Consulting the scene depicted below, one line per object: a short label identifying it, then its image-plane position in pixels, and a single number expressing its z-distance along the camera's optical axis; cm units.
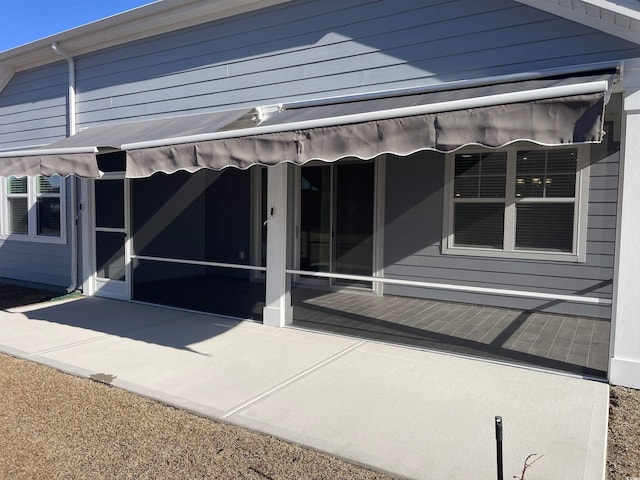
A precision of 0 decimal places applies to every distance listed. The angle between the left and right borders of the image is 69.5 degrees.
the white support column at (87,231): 787
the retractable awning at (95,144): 520
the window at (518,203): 623
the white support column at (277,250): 587
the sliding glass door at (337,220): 815
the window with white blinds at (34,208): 854
